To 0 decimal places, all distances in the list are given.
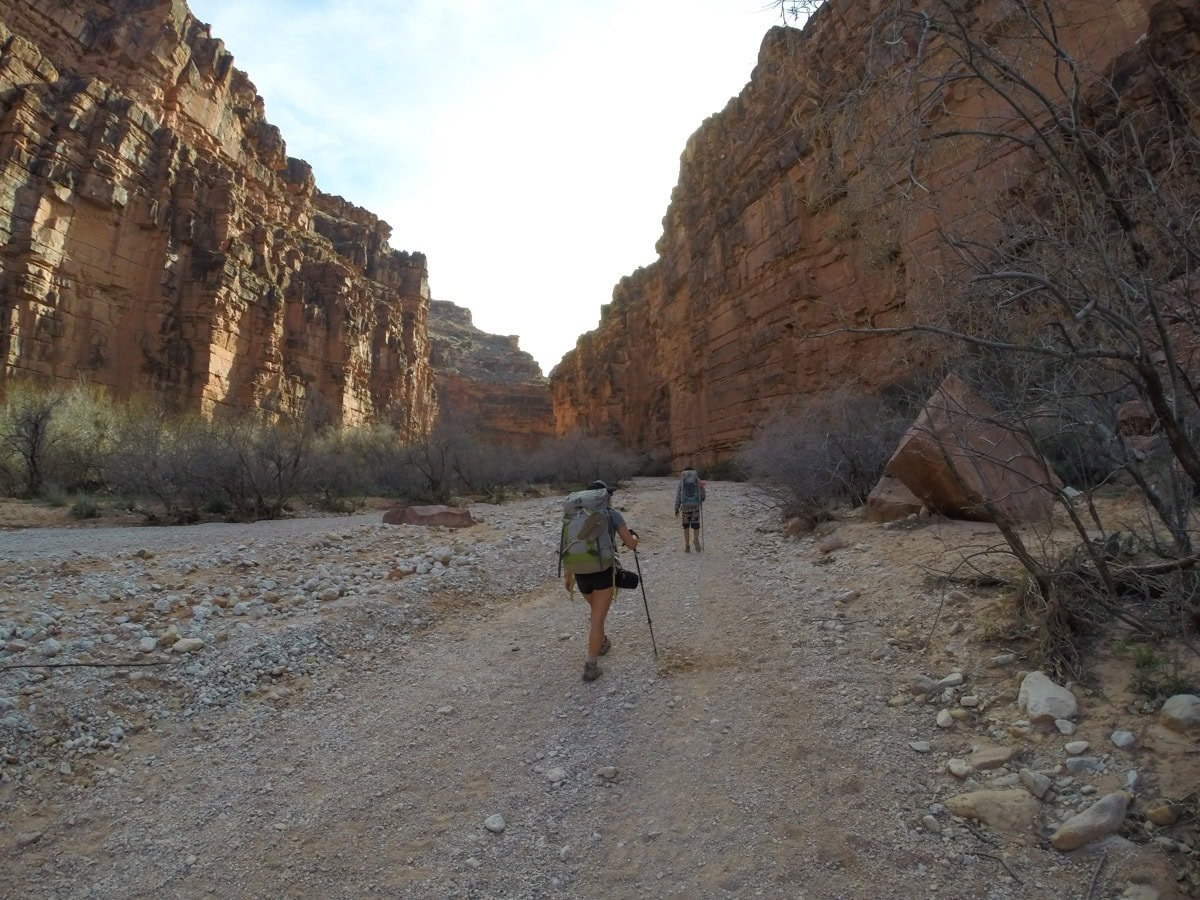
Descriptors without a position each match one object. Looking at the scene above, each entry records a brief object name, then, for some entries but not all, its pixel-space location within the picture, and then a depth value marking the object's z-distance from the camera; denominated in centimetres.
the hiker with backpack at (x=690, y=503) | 952
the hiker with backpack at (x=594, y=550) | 470
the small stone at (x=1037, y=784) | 267
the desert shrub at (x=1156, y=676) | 297
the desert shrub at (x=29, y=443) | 1514
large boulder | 585
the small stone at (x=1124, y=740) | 282
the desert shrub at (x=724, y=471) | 2334
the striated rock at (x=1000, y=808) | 257
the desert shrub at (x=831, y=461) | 1038
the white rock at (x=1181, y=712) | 276
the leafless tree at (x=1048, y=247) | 238
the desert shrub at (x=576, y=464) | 2619
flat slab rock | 1154
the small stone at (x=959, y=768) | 293
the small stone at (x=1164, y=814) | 238
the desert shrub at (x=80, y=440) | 1644
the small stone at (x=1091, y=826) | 239
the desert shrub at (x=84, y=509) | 1224
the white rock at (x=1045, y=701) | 312
